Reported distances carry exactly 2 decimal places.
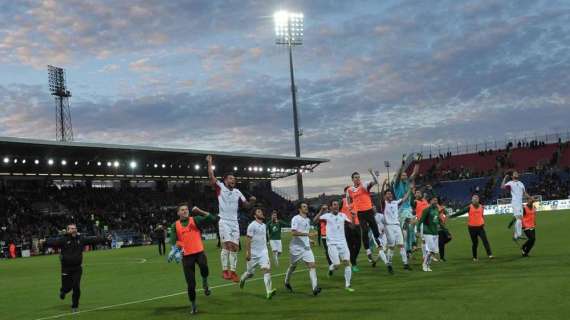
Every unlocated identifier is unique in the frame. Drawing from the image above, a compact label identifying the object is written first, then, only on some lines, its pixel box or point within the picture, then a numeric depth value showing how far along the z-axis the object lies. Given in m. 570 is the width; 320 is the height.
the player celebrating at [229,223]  14.30
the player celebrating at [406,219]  18.41
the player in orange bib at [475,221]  18.91
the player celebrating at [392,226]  16.72
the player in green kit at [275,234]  21.18
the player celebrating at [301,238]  13.52
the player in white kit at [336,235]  14.18
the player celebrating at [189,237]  11.71
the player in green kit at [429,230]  16.66
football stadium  11.38
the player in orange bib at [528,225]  18.69
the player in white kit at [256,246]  13.68
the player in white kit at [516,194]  19.94
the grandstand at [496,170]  64.01
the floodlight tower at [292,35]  65.50
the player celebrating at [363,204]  16.31
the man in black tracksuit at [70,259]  13.69
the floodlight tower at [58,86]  72.00
